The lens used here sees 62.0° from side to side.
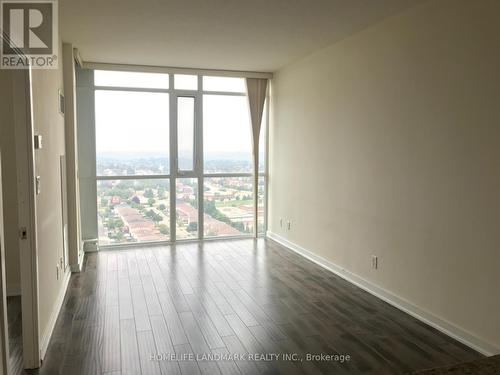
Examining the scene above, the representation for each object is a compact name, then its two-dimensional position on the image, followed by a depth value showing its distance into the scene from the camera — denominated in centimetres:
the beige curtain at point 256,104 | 642
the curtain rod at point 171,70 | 564
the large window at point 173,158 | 597
